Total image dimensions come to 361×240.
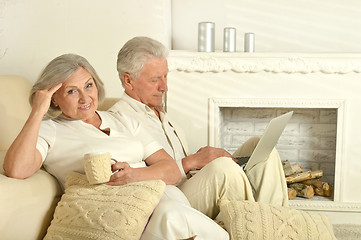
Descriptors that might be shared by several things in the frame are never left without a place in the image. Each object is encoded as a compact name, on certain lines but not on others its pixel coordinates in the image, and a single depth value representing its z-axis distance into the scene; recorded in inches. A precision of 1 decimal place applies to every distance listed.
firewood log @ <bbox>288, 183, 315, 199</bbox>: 139.4
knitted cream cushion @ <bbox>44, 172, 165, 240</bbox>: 62.1
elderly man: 97.1
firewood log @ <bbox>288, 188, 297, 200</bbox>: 138.7
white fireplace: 130.2
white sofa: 66.2
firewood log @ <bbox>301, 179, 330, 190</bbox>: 140.4
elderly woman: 71.3
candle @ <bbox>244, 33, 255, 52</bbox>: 134.1
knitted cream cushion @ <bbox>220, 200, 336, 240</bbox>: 72.6
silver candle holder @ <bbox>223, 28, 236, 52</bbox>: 132.8
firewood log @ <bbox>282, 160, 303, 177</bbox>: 142.3
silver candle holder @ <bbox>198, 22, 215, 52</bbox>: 131.8
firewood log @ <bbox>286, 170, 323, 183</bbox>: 141.9
